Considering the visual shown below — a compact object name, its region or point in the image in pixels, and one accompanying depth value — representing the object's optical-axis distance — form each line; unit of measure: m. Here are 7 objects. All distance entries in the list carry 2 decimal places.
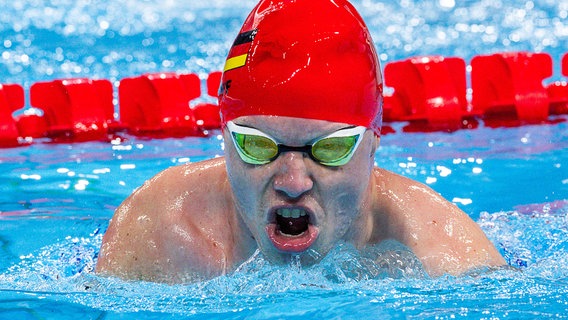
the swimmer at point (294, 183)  4.25
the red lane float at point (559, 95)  10.12
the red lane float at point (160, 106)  9.85
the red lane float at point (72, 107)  9.64
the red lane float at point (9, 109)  9.41
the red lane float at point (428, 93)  9.81
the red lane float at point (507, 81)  10.02
